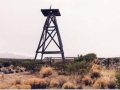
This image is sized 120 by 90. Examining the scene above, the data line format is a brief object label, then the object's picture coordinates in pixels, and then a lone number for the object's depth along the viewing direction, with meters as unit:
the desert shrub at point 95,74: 15.34
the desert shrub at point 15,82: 13.31
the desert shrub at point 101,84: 12.43
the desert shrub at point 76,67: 15.43
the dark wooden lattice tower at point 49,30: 22.41
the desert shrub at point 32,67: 18.77
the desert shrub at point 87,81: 13.63
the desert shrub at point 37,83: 13.02
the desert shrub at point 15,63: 22.98
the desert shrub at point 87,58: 20.16
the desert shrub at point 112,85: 12.70
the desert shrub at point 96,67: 17.42
